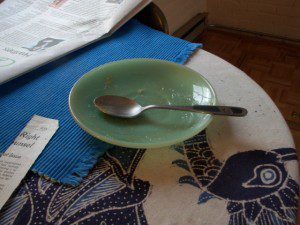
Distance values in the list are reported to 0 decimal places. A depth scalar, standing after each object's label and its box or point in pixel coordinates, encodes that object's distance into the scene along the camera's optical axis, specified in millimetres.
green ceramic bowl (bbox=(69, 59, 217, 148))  320
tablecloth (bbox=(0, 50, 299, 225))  278
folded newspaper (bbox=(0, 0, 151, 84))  462
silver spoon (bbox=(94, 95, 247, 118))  327
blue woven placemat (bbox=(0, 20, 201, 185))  322
